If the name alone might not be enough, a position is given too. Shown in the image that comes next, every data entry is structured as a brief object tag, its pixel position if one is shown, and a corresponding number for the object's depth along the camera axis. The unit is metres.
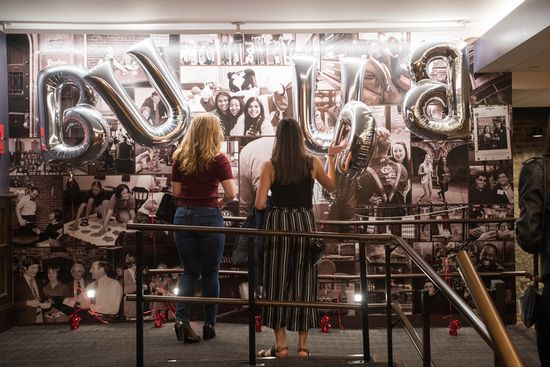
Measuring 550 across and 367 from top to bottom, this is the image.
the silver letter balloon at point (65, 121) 4.85
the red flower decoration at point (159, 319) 4.85
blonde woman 3.81
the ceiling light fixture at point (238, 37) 5.20
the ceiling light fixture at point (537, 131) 8.53
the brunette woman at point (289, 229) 3.40
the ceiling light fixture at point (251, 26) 4.97
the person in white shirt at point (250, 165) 5.22
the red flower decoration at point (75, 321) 4.93
